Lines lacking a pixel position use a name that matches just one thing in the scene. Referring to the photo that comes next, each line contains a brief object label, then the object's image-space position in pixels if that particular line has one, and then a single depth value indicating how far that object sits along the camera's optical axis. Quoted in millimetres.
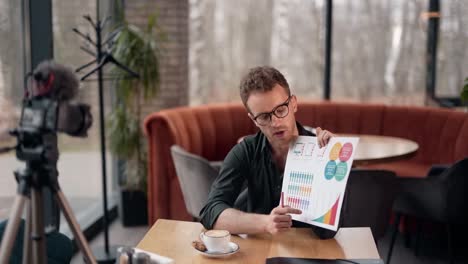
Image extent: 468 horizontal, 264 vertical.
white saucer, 1806
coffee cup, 1831
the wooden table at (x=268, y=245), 1821
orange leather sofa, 4625
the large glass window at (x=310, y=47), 5812
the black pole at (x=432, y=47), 5641
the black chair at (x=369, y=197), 3250
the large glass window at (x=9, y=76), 3420
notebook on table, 1762
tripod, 1306
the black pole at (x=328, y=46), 5816
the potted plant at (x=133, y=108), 4723
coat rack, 3852
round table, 3660
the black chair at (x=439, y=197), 3572
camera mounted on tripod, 1302
